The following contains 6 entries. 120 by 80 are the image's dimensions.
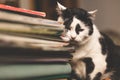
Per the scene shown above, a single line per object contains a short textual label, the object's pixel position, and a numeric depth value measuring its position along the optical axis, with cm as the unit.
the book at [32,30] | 59
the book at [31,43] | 57
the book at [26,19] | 59
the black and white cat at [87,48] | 75
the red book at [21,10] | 59
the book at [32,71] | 57
